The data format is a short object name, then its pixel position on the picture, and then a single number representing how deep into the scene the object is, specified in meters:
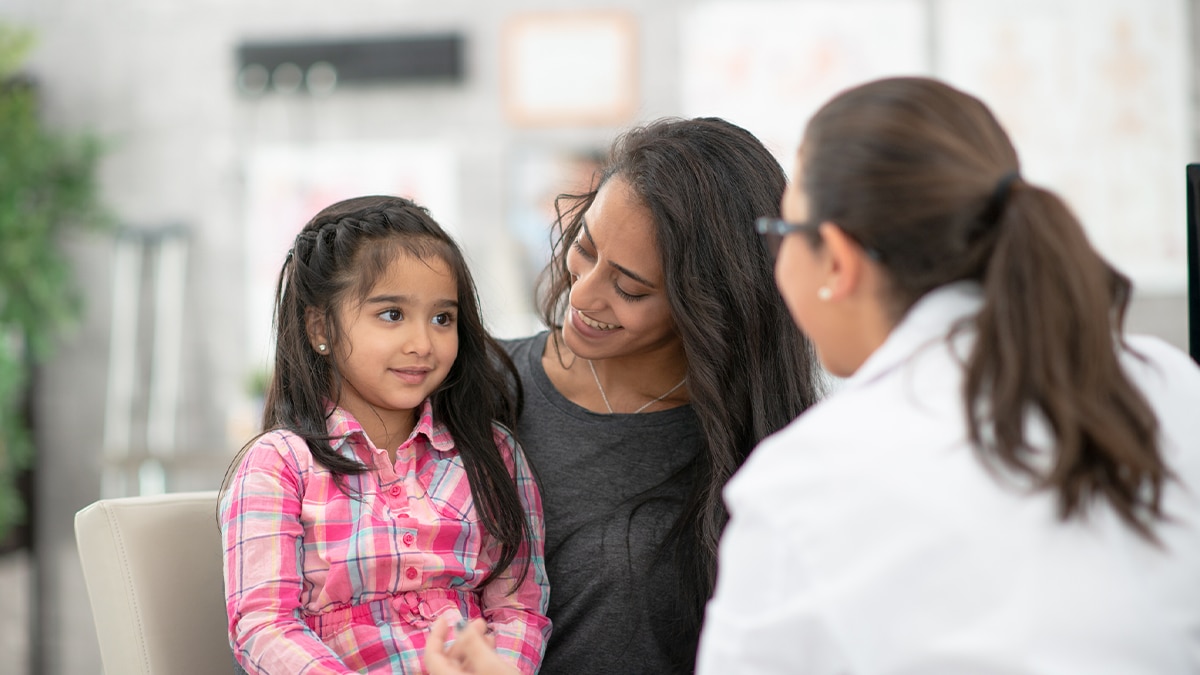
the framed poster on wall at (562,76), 4.17
